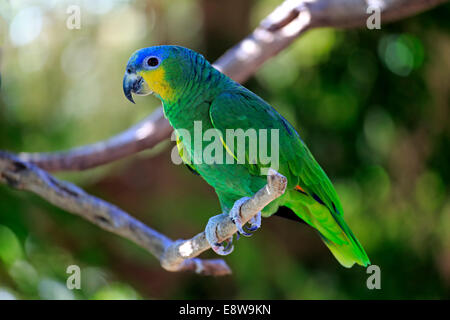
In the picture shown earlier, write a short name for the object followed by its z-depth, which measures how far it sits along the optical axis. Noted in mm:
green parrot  2041
